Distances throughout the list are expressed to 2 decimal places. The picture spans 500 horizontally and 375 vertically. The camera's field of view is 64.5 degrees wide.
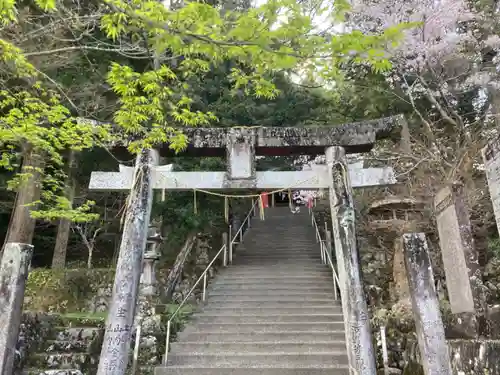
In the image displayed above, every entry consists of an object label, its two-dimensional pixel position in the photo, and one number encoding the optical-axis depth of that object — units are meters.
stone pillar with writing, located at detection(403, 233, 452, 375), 4.97
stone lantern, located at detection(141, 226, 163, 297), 8.33
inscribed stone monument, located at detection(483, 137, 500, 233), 4.43
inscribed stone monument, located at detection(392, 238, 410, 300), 10.42
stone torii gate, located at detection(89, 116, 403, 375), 5.82
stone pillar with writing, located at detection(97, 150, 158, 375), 5.27
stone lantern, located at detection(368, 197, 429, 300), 10.77
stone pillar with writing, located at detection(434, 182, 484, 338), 5.96
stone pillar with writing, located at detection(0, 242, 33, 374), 5.29
